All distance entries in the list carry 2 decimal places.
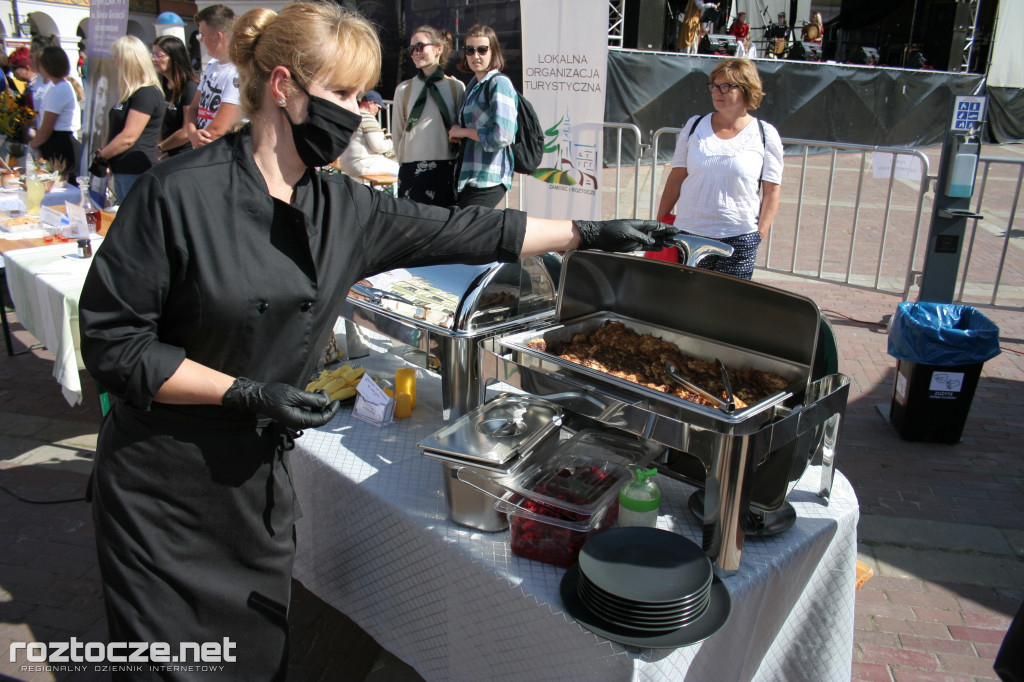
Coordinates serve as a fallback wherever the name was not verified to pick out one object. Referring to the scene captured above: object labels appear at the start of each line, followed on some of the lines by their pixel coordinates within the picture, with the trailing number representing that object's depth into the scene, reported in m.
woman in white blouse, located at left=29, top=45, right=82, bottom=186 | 6.76
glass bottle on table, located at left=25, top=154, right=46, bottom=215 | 4.60
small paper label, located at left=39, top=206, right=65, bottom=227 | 4.14
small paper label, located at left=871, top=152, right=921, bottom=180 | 5.57
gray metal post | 4.11
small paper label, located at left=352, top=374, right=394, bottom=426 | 2.38
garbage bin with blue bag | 3.77
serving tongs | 1.62
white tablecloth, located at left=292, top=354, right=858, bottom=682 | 1.60
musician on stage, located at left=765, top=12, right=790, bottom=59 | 16.72
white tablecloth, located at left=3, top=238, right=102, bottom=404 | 3.26
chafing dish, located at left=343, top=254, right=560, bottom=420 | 2.20
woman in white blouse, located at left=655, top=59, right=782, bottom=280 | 3.93
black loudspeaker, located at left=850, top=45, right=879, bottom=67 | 16.48
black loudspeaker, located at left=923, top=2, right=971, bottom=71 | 15.27
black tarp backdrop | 12.46
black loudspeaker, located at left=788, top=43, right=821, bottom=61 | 16.33
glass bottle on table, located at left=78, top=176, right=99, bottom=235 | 3.96
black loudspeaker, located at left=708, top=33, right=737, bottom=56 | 14.66
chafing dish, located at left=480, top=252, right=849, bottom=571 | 1.61
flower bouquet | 7.01
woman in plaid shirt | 4.77
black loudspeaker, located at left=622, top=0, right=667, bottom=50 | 13.37
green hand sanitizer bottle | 1.71
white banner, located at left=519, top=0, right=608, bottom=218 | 4.96
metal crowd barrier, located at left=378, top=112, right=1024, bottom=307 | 5.91
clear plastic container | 1.66
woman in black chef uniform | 1.41
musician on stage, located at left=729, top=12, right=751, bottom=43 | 15.98
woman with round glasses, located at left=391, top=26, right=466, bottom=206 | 5.13
